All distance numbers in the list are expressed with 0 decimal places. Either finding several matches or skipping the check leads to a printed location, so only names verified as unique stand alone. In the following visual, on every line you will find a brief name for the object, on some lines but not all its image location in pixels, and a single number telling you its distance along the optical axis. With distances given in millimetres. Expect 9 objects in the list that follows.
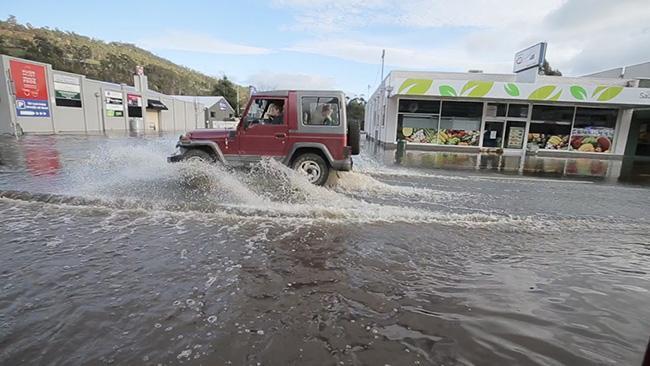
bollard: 19705
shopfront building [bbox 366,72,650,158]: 25375
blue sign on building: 21547
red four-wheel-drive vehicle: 8797
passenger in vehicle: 8898
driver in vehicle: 8844
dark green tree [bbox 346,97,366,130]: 66250
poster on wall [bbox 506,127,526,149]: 25906
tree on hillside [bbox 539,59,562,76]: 64938
